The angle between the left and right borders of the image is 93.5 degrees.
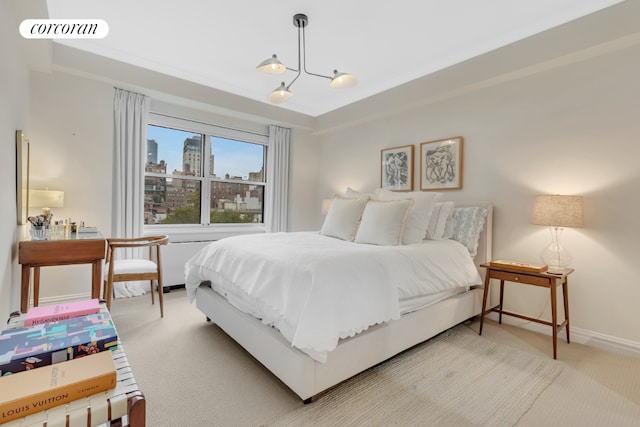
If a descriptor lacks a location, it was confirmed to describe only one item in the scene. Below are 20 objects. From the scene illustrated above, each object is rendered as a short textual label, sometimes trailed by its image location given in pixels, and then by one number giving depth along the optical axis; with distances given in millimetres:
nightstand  2213
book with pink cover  1253
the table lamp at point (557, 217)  2283
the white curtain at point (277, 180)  4809
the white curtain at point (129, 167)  3461
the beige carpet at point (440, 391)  1573
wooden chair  2676
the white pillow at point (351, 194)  3689
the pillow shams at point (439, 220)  2949
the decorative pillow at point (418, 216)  2721
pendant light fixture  2424
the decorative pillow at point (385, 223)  2634
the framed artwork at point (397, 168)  3771
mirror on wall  2145
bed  1637
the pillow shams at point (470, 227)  2898
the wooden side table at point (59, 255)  2086
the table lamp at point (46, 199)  2705
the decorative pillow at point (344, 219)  3006
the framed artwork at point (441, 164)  3328
